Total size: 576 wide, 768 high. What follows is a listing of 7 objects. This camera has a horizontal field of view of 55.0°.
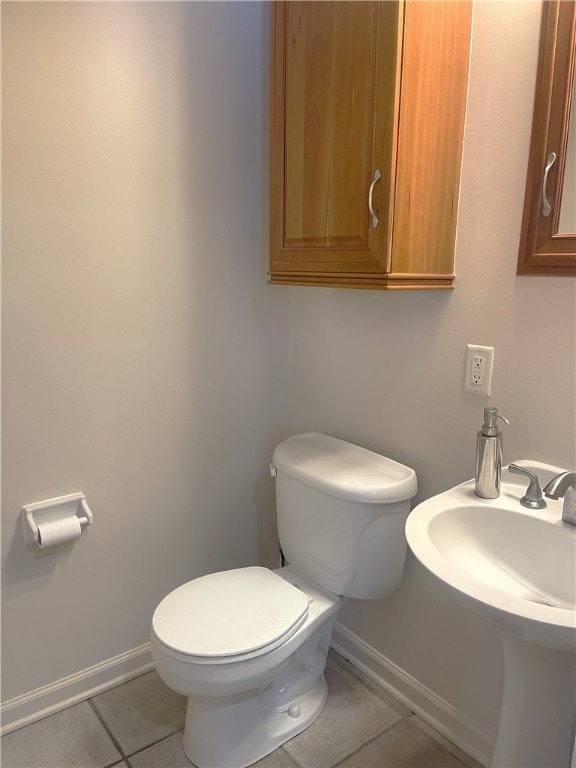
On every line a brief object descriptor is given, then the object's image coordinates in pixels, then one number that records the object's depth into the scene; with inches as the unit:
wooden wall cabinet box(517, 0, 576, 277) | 44.8
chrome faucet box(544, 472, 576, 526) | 44.8
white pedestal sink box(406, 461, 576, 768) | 40.1
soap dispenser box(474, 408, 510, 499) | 49.5
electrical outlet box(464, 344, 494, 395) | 53.8
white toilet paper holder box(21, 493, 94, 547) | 59.7
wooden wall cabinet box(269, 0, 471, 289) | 48.3
